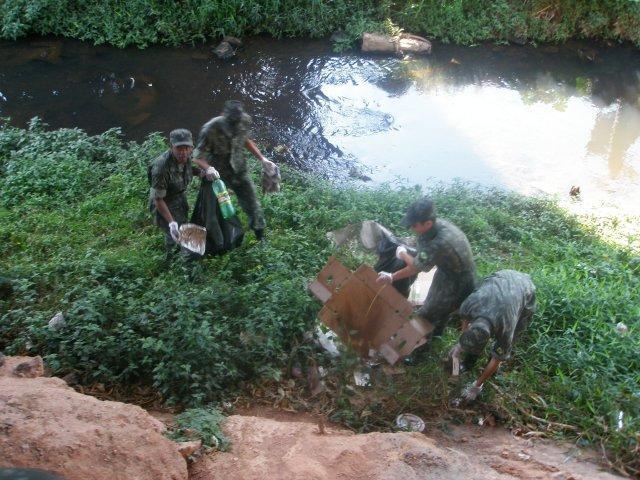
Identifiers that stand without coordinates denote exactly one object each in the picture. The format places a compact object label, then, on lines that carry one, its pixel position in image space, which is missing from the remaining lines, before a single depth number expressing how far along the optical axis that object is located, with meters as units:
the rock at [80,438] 3.22
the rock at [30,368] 4.39
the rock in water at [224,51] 12.38
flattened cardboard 4.93
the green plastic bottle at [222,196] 5.78
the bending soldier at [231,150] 5.90
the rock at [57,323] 5.22
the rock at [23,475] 2.38
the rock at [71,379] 4.85
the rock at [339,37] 12.90
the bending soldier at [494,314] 4.60
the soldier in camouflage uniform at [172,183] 5.63
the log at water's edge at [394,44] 12.67
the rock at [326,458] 3.77
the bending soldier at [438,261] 4.75
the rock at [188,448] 3.74
